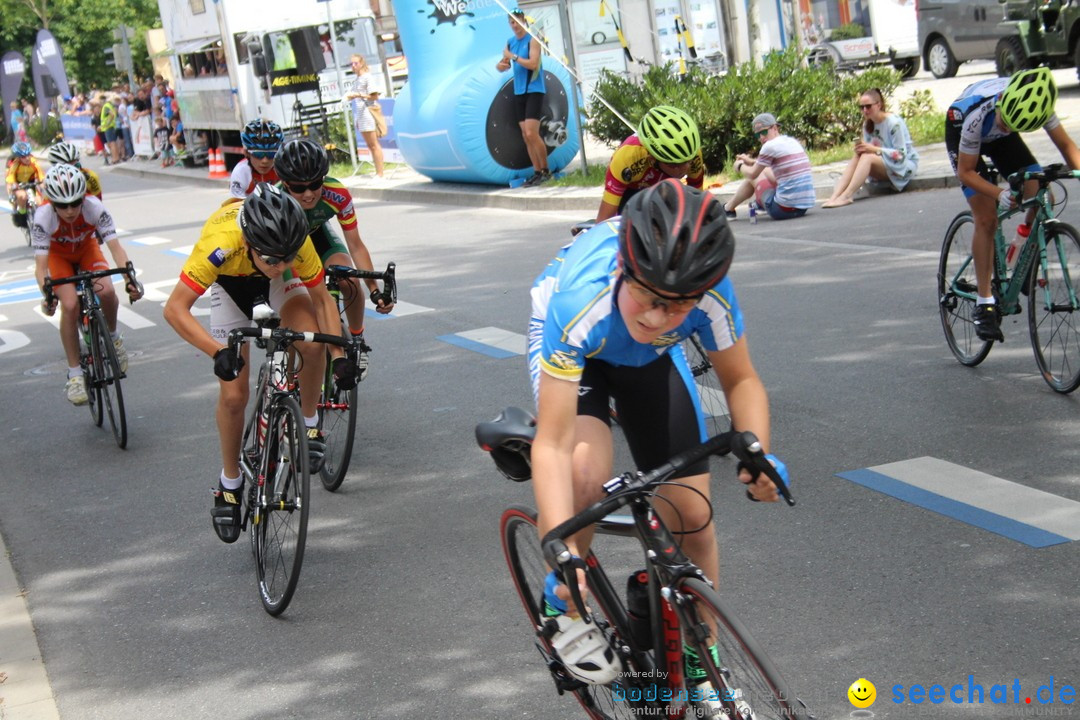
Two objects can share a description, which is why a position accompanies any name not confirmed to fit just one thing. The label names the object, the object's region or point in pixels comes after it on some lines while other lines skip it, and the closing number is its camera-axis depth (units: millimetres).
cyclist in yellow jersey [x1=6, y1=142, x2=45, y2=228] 19492
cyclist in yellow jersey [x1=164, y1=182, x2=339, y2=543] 5406
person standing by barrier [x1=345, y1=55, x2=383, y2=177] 25953
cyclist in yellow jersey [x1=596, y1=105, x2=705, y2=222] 6375
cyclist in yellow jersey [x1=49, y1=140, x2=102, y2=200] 10773
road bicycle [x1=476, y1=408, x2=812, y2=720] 3051
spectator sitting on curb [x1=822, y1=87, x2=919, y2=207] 14742
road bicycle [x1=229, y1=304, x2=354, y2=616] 5316
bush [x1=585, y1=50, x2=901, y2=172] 17812
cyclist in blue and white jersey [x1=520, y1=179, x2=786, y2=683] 3074
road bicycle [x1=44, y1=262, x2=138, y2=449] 8531
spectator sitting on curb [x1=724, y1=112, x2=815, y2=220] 14453
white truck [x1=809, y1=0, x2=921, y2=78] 31844
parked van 25453
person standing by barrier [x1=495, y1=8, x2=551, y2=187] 18969
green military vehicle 20641
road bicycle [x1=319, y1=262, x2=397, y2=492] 6949
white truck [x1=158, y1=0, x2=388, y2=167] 29734
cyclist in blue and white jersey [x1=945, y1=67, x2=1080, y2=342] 6629
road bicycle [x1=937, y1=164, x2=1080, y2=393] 6836
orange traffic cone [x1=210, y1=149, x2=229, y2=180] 33781
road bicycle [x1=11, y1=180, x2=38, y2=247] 19500
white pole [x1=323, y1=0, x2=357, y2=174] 26594
